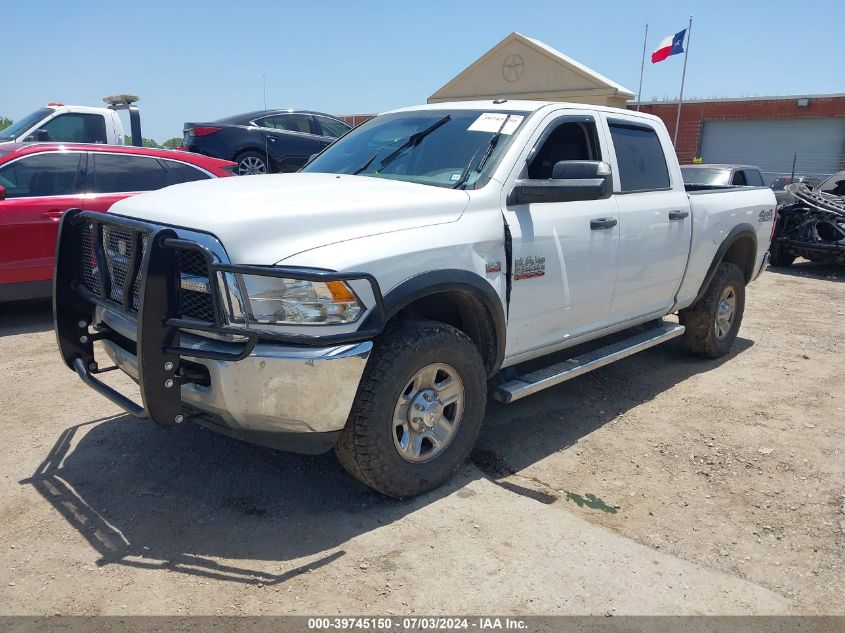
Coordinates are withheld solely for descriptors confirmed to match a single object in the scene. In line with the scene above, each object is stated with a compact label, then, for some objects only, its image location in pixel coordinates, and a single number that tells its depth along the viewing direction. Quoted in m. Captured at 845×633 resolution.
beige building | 25.44
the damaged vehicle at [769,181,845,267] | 10.79
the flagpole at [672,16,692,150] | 25.63
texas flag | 25.39
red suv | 6.10
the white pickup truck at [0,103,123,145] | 9.70
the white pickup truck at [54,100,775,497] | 2.80
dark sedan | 11.42
